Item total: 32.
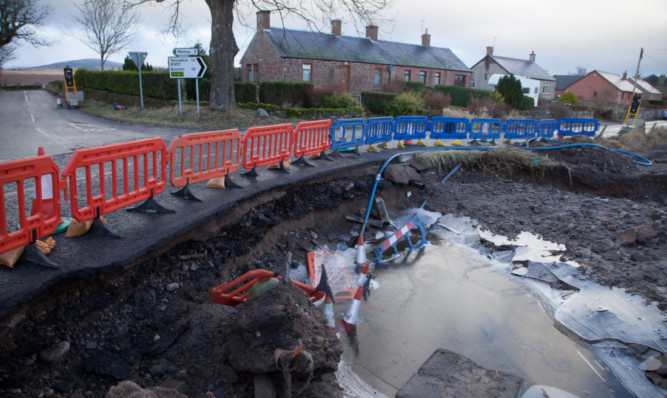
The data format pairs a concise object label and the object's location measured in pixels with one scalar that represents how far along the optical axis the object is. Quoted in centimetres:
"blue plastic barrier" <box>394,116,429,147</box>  1257
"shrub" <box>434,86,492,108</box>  3547
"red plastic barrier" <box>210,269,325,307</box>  479
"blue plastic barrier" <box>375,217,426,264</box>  741
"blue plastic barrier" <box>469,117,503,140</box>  1459
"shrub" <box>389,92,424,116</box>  2153
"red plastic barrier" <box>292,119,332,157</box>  883
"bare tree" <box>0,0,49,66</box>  3584
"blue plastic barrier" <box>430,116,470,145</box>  1345
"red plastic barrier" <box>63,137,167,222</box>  428
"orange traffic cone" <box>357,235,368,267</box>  702
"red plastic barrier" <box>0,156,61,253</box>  361
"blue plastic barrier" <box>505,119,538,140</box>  1524
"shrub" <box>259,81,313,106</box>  2189
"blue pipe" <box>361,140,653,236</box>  876
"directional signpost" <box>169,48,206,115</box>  1545
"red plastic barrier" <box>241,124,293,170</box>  719
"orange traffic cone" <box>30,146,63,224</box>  406
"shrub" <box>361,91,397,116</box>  2376
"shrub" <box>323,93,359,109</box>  2137
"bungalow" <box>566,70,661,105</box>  6543
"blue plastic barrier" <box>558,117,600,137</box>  1788
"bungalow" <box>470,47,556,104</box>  5246
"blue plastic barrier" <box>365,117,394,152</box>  1157
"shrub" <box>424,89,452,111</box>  2338
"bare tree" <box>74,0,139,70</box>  3969
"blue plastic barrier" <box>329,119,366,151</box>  1005
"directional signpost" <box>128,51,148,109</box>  1956
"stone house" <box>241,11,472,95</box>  3388
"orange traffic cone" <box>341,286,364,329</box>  521
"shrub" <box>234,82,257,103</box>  2213
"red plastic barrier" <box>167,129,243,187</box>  575
